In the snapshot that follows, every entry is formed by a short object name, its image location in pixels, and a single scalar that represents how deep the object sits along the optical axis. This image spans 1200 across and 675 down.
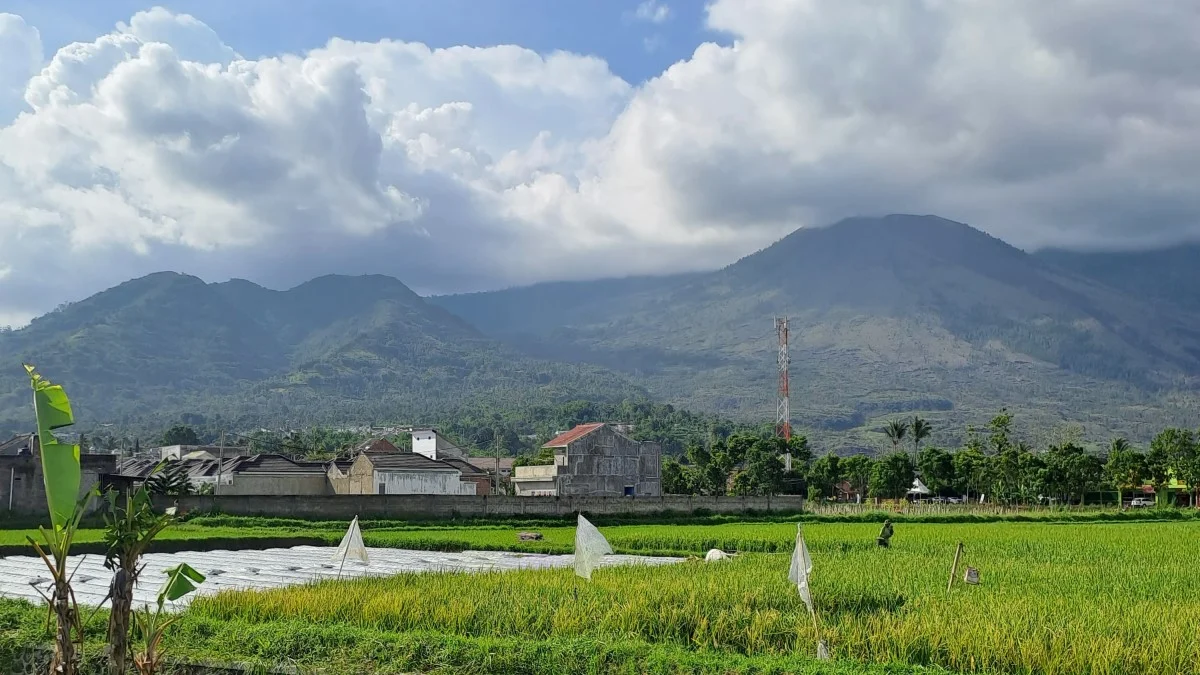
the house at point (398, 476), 48.00
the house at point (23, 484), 35.44
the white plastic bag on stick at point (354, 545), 16.78
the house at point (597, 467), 55.03
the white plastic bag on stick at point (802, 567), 9.99
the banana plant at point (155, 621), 6.79
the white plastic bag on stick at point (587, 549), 12.31
